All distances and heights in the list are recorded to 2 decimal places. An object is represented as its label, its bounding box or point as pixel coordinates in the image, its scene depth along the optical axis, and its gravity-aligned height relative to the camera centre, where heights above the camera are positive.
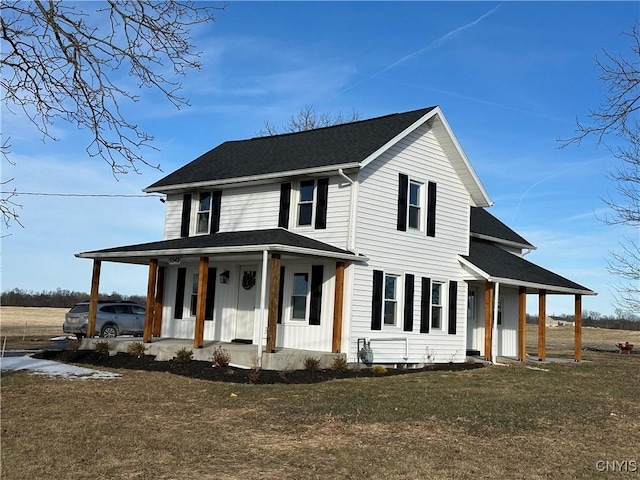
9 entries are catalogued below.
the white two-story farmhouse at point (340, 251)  16.78 +1.94
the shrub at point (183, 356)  16.14 -1.04
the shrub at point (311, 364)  15.37 -1.03
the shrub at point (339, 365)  15.72 -1.05
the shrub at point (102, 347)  18.44 -1.06
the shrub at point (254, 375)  13.59 -1.23
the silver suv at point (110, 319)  25.06 -0.32
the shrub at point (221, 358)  15.36 -1.00
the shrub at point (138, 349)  17.58 -1.01
